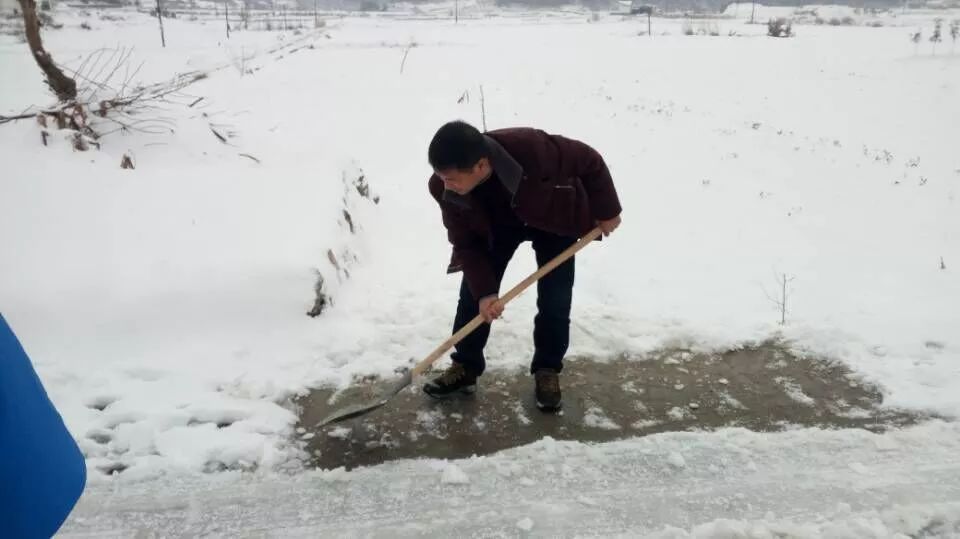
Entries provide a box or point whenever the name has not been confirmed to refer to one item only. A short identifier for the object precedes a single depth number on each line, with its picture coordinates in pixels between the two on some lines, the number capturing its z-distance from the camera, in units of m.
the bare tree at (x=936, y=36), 20.98
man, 2.46
